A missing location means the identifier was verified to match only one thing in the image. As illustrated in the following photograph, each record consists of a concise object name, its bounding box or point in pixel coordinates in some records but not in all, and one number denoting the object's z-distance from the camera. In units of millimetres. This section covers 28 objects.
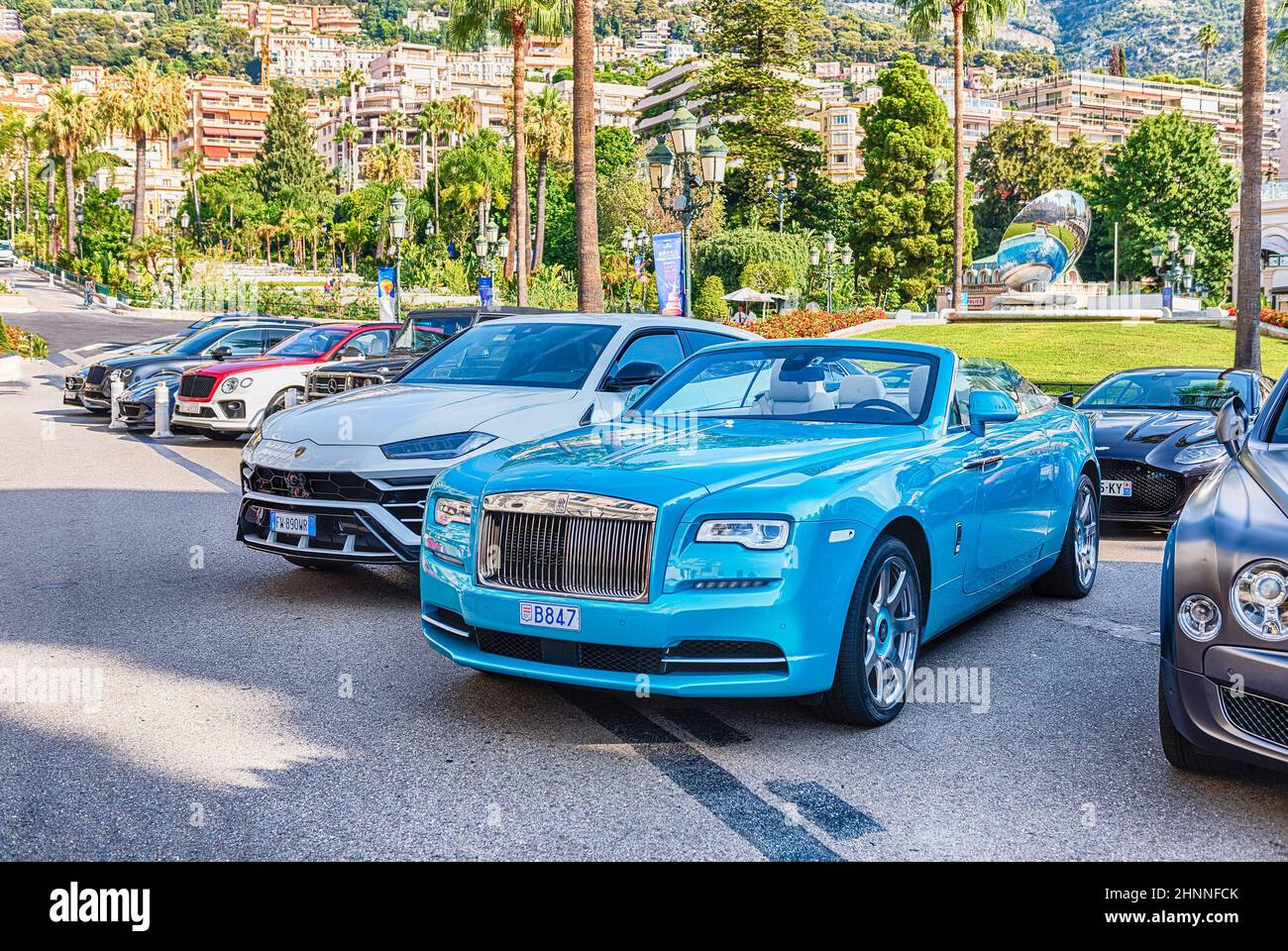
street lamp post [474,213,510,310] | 47556
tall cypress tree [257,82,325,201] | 120812
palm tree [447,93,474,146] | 92312
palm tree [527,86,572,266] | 68062
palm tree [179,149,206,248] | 104188
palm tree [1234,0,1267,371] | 19703
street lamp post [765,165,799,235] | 72000
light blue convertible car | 4523
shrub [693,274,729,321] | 61188
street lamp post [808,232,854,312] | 67875
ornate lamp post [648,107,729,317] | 17578
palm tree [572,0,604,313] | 19750
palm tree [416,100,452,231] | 90625
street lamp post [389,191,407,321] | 33594
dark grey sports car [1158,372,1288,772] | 3770
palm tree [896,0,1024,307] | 44531
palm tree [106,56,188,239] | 72250
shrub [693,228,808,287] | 65812
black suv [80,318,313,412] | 19328
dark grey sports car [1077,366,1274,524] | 9961
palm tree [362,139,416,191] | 95438
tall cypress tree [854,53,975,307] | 64812
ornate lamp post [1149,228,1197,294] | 58888
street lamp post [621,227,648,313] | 58472
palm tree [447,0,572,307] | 32688
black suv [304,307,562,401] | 13312
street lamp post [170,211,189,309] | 71250
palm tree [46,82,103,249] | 90062
